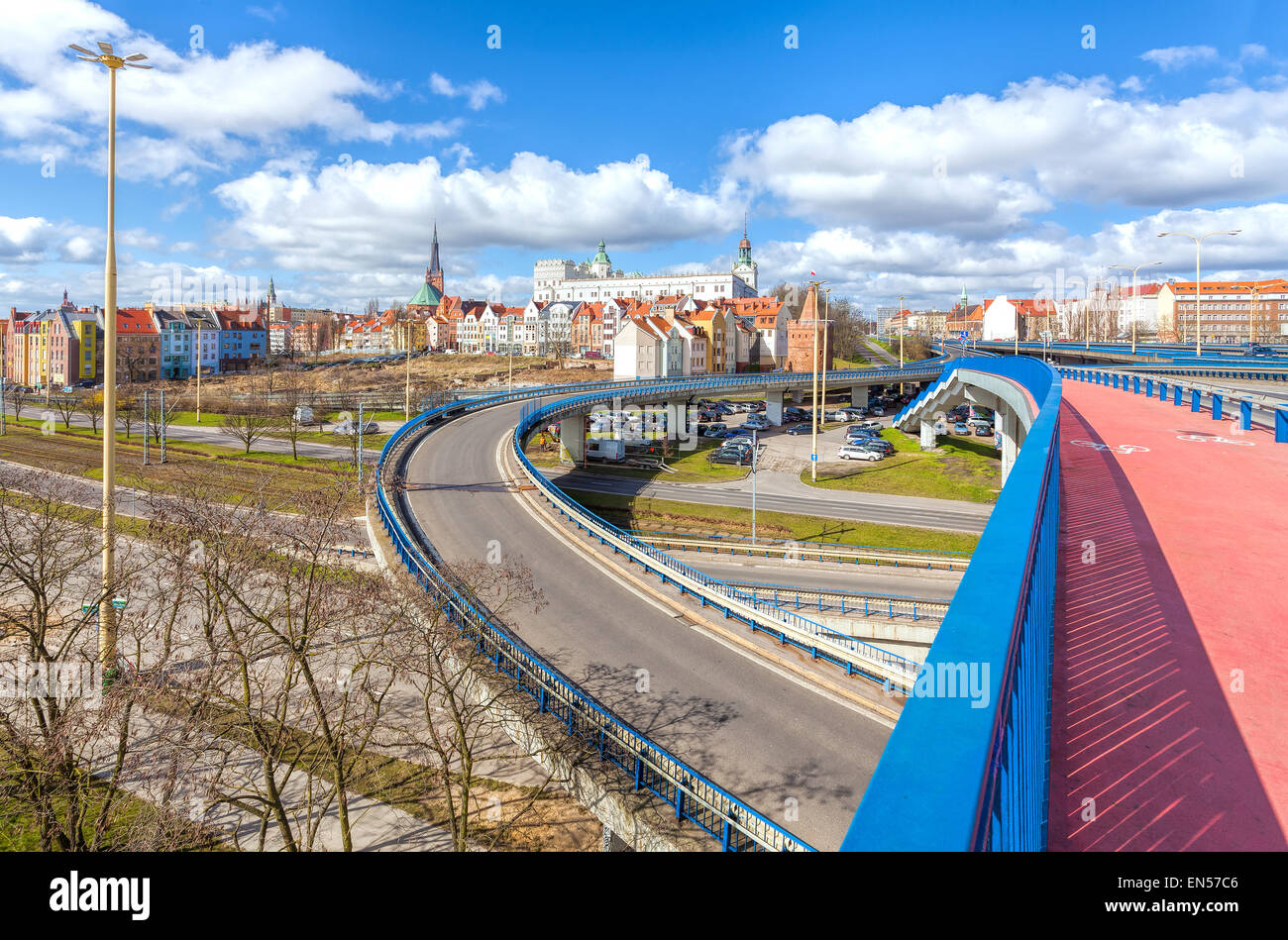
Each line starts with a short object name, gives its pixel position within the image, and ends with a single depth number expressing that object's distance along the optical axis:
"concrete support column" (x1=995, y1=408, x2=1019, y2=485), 39.21
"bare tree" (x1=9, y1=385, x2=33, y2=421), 79.94
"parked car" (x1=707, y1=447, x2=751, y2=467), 53.50
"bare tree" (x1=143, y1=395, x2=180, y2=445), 53.07
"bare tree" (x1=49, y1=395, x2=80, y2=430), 68.25
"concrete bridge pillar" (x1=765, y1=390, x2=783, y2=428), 73.32
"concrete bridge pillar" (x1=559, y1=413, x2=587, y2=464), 54.28
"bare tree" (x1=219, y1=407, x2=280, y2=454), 54.53
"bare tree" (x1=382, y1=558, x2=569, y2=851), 14.12
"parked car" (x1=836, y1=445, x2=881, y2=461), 54.16
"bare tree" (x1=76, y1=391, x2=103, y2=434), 64.75
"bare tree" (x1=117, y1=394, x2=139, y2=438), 63.26
